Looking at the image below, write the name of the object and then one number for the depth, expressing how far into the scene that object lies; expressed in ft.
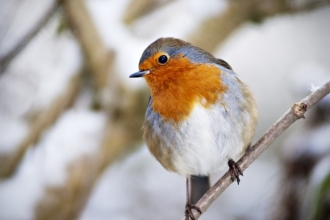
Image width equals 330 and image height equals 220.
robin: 16.40
